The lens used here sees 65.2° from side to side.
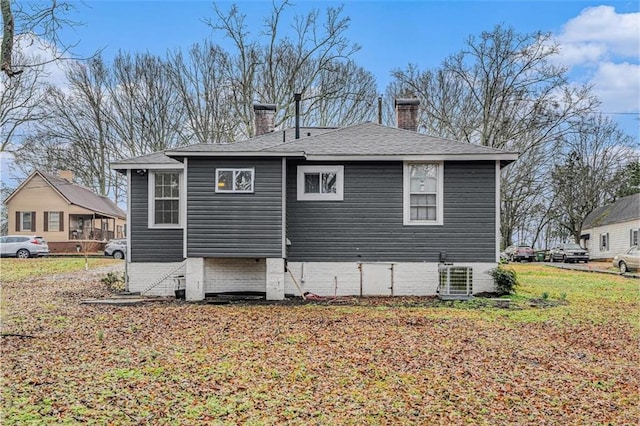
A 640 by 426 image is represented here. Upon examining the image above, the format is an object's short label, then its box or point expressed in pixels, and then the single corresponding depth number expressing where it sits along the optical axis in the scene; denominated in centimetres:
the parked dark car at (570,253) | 3316
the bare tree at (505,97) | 2633
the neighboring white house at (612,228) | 3294
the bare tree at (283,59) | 2664
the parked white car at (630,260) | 2160
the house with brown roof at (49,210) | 3119
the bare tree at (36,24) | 646
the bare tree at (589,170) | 3922
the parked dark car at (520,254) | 3603
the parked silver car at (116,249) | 2794
